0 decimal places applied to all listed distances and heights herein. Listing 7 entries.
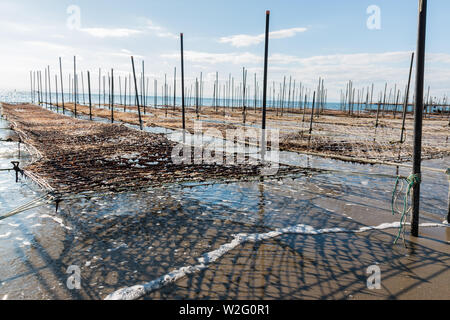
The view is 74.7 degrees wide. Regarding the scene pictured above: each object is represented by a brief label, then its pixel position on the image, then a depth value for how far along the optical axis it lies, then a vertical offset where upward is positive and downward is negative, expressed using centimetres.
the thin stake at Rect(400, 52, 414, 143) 1872 +221
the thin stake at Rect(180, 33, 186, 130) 1947 +311
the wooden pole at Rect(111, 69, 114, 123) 3019 +359
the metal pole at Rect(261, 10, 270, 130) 1167 +254
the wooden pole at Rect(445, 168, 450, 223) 661 -208
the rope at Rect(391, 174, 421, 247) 563 -110
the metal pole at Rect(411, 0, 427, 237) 525 +20
